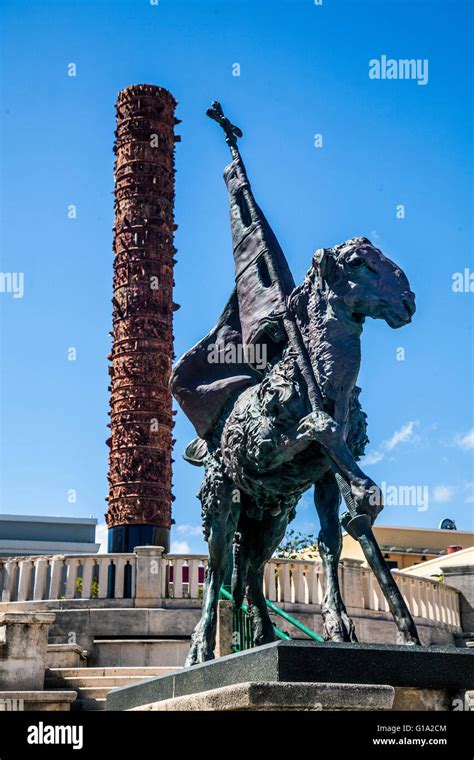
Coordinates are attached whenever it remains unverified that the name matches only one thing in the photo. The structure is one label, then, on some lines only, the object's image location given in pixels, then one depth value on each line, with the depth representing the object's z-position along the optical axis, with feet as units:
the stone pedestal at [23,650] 28.76
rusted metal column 64.03
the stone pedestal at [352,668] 12.69
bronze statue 15.80
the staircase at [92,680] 28.78
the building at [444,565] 51.21
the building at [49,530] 88.90
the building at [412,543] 76.73
